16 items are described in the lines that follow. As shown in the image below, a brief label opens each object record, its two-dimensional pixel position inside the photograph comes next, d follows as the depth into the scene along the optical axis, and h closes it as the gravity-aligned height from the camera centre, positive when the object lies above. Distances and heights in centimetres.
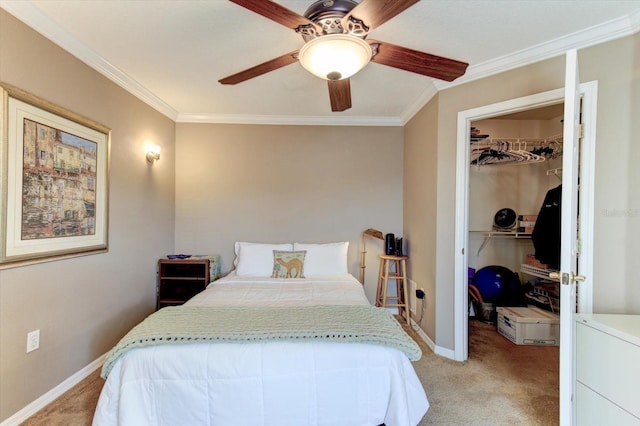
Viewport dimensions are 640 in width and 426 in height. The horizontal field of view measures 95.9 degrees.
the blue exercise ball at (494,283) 339 -80
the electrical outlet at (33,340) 179 -83
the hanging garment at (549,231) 269 -14
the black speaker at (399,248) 337 -40
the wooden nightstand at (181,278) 313 -74
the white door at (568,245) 142 -14
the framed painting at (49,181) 166 +18
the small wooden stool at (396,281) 328 -81
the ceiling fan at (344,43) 129 +89
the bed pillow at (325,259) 314 -51
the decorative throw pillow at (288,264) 305 -56
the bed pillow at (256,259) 313 -52
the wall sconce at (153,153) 298 +59
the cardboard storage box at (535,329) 280 -111
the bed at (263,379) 147 -87
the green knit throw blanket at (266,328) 153 -66
